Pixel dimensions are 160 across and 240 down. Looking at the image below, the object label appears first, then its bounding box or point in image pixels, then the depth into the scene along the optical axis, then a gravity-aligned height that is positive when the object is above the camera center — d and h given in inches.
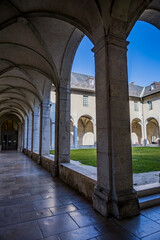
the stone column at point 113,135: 102.9 +0.7
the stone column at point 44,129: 334.0 +16.2
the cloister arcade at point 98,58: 107.2 +84.2
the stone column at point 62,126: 224.7 +15.2
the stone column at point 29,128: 566.3 +29.7
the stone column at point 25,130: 695.1 +29.2
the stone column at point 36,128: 458.3 +23.4
